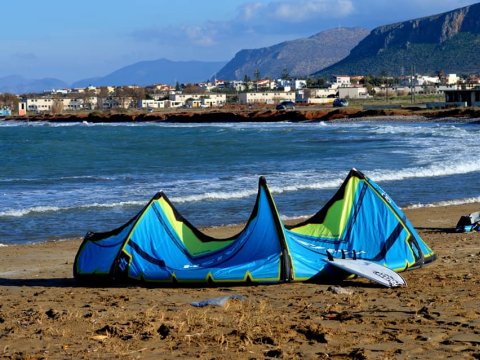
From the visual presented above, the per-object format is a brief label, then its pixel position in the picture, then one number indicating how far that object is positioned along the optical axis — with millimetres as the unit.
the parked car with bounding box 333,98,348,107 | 127875
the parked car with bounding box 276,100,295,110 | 125250
